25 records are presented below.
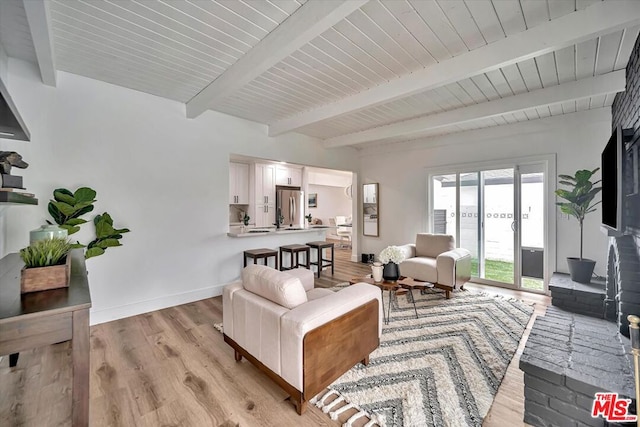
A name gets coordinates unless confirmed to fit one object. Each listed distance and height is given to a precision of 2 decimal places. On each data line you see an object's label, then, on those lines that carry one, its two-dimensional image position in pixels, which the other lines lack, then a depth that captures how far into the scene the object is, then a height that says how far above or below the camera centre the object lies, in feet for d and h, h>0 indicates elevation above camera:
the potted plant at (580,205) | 10.59 +0.35
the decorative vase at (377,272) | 9.76 -2.21
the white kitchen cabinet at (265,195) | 20.01 +1.37
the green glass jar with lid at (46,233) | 5.90 -0.50
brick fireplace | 4.76 -2.97
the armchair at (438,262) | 12.10 -2.44
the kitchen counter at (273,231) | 13.44 -1.09
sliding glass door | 13.62 -0.37
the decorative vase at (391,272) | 9.72 -2.19
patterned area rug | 5.46 -4.08
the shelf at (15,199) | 4.38 +0.23
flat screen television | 5.93 +0.80
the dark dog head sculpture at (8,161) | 5.20 +1.02
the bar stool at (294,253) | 14.78 -2.43
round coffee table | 9.12 -2.59
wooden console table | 3.45 -1.56
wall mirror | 19.89 +0.36
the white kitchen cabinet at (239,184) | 19.40 +2.15
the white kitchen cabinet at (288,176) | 21.20 +3.00
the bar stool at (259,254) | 13.02 -2.09
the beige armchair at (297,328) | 5.20 -2.59
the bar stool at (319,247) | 15.96 -2.11
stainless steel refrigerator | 21.09 +0.59
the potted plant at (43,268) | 4.29 -0.95
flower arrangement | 9.73 -1.60
